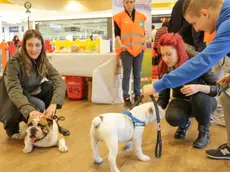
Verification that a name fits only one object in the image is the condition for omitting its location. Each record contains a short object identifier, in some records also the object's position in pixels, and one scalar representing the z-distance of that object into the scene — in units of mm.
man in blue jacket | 1149
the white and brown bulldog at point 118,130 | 1473
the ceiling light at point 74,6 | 6812
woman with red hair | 1872
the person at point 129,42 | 3287
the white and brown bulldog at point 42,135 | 1817
